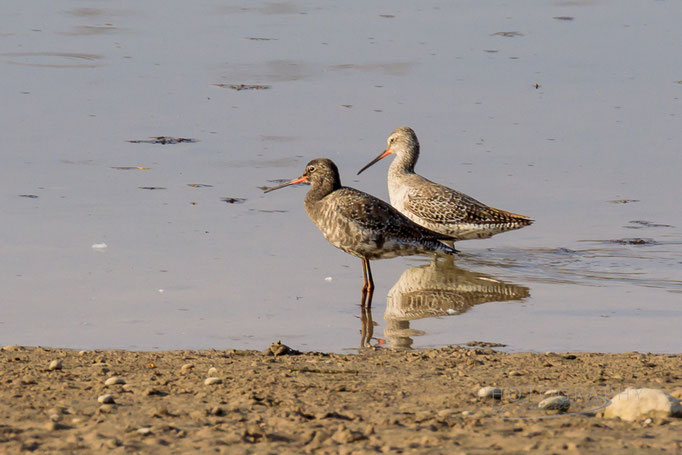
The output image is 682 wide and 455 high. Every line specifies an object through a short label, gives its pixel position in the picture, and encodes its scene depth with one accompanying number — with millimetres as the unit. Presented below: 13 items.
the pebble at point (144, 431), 11477
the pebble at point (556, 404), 12406
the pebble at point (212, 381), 13364
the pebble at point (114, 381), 13219
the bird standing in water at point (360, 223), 20812
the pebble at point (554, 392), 13111
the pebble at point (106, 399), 12437
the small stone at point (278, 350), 15375
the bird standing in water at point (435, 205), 23594
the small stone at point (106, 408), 12172
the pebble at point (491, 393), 12945
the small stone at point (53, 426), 11516
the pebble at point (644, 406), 12117
